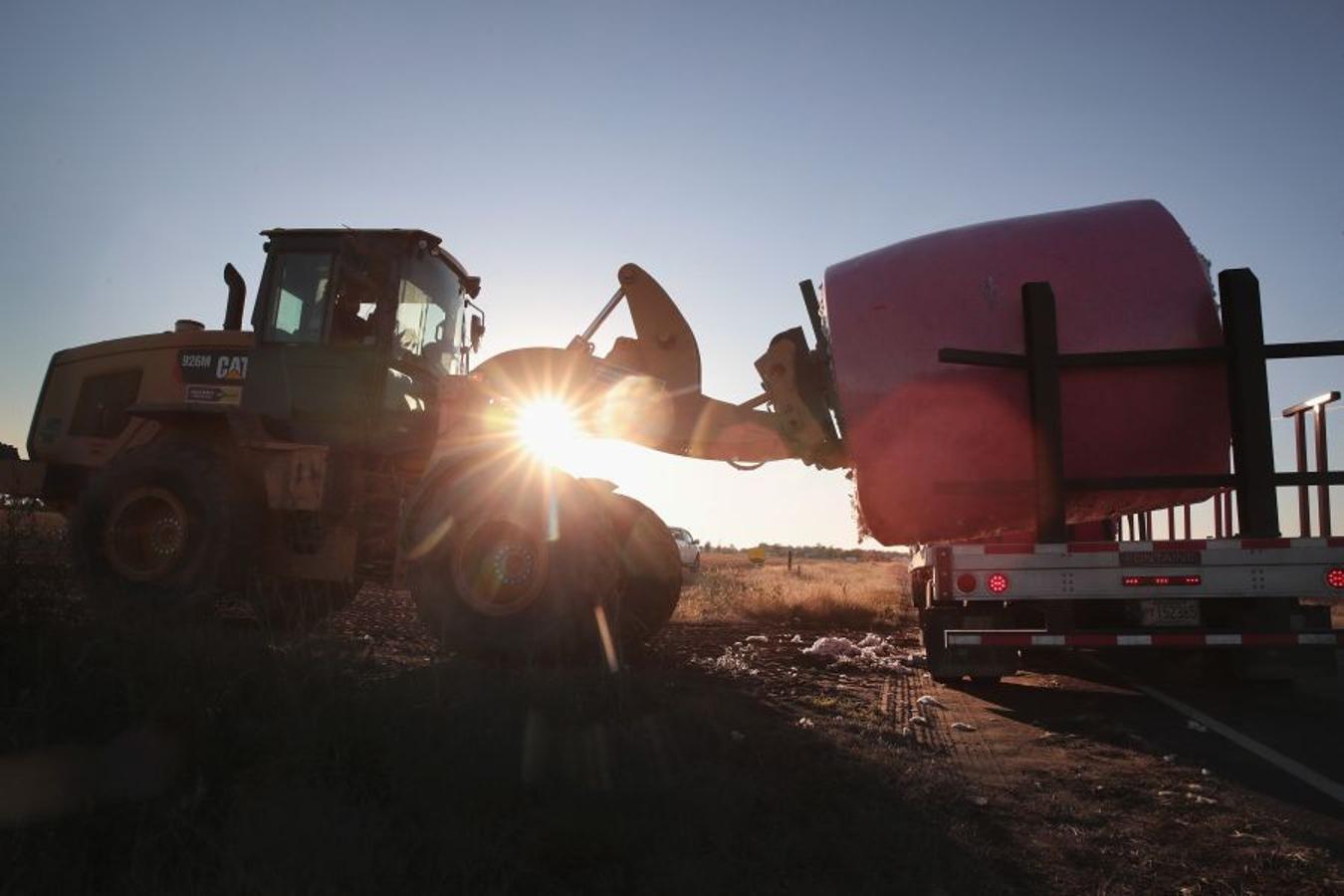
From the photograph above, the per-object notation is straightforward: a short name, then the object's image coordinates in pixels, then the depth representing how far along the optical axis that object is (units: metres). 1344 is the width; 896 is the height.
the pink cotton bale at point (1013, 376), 6.38
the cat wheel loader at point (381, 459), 6.32
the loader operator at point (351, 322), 7.73
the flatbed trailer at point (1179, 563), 6.03
